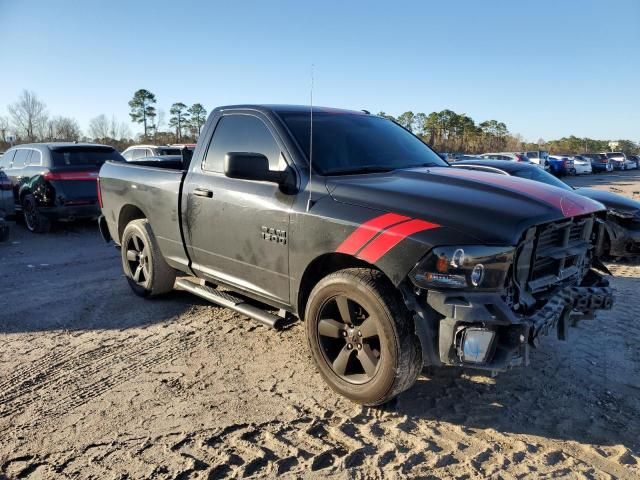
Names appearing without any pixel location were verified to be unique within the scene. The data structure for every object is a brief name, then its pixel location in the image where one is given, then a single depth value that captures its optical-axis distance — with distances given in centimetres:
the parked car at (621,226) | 720
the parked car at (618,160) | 4328
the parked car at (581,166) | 3466
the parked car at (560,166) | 3300
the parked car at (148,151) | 1689
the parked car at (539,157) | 3128
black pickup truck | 267
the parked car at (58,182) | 936
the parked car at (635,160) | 4888
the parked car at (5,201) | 902
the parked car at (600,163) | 3918
